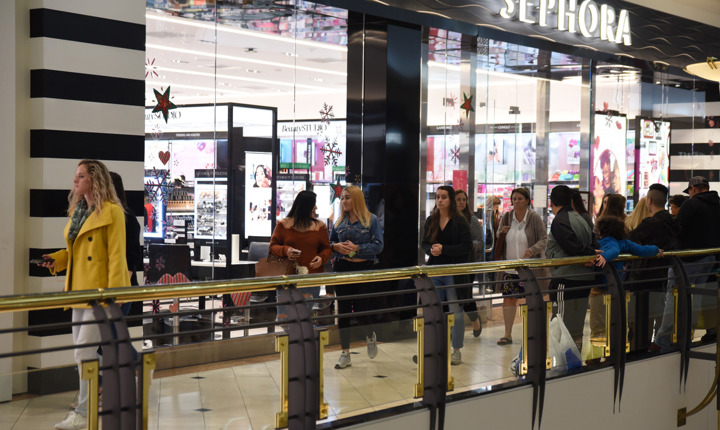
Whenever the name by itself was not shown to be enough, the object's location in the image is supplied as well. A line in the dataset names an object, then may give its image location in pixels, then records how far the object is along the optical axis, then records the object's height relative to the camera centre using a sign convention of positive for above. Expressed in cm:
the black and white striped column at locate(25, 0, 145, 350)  571 +55
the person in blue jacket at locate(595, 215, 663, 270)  591 -42
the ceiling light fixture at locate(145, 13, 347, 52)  687 +134
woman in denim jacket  667 -47
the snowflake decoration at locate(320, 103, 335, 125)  812 +66
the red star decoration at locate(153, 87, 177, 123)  685 +63
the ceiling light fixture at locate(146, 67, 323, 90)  688 +91
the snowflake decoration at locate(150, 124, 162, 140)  685 +40
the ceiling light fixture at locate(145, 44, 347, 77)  688 +109
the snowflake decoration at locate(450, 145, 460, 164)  975 +33
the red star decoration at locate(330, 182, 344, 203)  826 -10
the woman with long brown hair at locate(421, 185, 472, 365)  684 -46
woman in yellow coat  466 -33
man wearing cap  736 -36
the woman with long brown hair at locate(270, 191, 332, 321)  628 -44
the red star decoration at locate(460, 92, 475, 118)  991 +92
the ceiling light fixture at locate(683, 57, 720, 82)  915 +130
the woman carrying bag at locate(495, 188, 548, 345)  771 -49
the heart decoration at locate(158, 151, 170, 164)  691 +19
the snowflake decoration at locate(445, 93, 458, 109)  956 +95
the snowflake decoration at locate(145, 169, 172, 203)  684 -7
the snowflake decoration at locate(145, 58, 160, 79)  676 +91
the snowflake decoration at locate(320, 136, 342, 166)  816 +29
